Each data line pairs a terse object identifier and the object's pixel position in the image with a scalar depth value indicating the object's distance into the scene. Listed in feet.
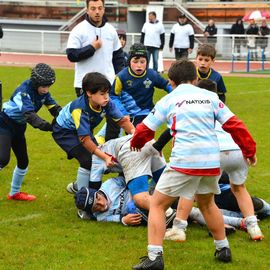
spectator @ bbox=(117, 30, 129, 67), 49.69
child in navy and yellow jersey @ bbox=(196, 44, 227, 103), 28.53
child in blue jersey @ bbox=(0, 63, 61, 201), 24.18
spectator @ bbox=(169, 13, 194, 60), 80.07
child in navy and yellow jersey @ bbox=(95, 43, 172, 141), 29.04
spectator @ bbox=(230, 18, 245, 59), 99.76
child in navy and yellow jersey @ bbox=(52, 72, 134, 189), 22.80
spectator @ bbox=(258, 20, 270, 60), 96.63
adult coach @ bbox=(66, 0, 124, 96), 30.14
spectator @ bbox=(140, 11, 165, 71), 79.61
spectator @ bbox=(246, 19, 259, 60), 95.73
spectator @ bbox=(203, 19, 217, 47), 100.37
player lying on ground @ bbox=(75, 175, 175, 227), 22.45
